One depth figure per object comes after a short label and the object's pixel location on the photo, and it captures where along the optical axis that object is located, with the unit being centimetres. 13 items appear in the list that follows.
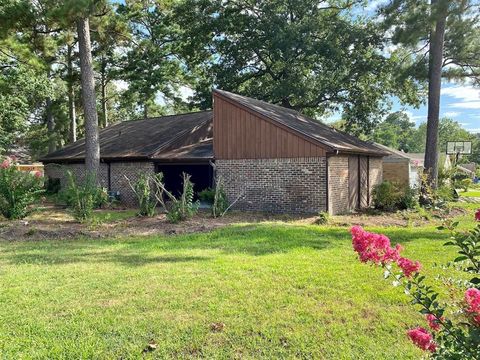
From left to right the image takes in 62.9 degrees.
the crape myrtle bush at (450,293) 215
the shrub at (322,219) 1176
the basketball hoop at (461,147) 3616
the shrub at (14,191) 1126
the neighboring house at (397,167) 2567
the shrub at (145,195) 1234
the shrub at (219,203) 1253
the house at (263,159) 1359
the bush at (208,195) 1550
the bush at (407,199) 1563
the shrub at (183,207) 1129
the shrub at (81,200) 1129
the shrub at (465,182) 2438
